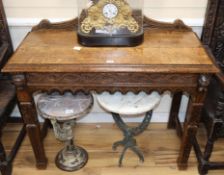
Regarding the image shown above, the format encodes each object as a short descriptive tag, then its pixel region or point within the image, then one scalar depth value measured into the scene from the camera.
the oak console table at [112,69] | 1.27
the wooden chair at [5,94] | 1.52
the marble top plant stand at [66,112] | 1.45
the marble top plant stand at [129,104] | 1.46
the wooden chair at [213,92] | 1.44
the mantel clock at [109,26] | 1.42
